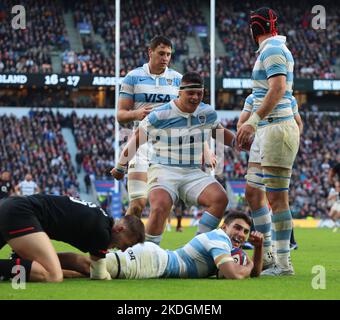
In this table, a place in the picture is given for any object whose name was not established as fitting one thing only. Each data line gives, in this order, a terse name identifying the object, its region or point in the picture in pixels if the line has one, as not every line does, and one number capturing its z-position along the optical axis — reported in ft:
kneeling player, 46.65
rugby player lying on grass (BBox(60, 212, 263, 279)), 49.01
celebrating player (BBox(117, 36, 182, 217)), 67.36
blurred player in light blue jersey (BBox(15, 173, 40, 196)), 167.84
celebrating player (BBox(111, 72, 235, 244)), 56.70
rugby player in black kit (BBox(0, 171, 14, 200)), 135.33
